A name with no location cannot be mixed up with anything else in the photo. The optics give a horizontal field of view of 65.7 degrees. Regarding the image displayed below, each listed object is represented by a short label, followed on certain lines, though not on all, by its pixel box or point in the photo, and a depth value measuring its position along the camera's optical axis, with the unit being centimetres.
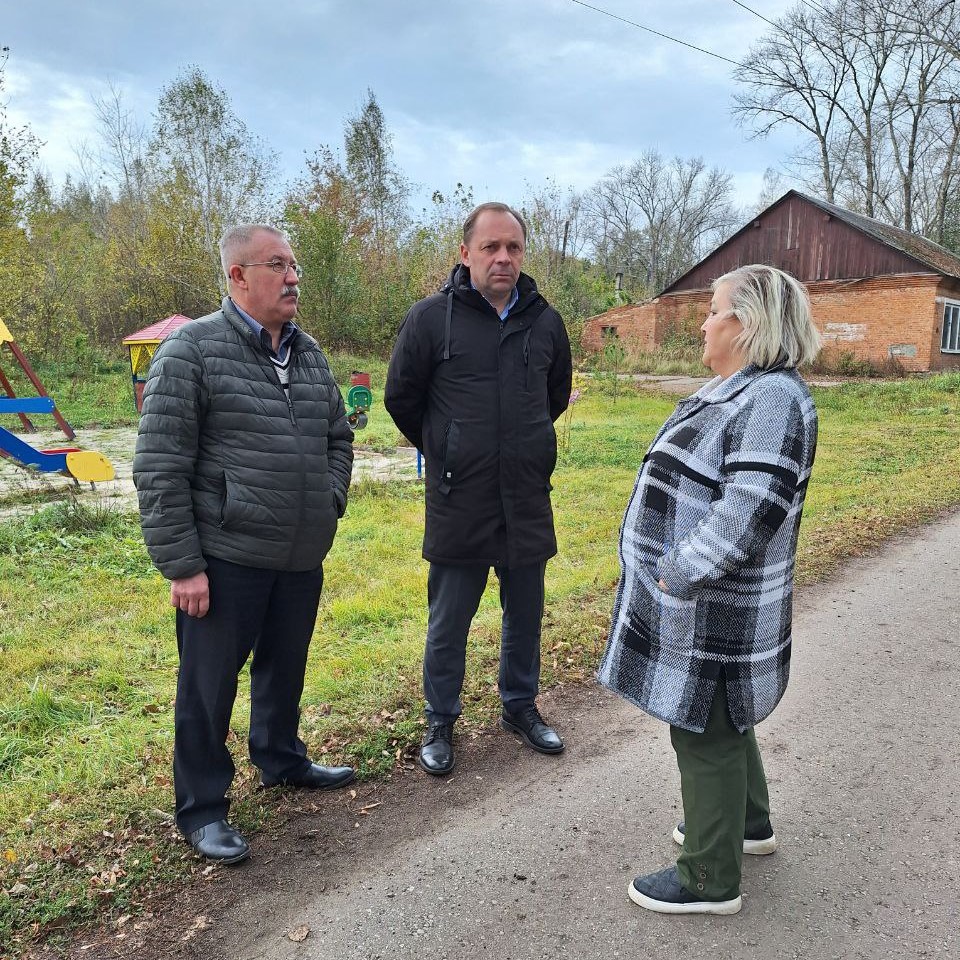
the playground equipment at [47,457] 752
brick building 2345
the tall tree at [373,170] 3628
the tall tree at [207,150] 2631
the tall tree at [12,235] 1535
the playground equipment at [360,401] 1238
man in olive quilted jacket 238
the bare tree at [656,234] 5062
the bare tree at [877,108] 3139
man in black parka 300
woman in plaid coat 200
